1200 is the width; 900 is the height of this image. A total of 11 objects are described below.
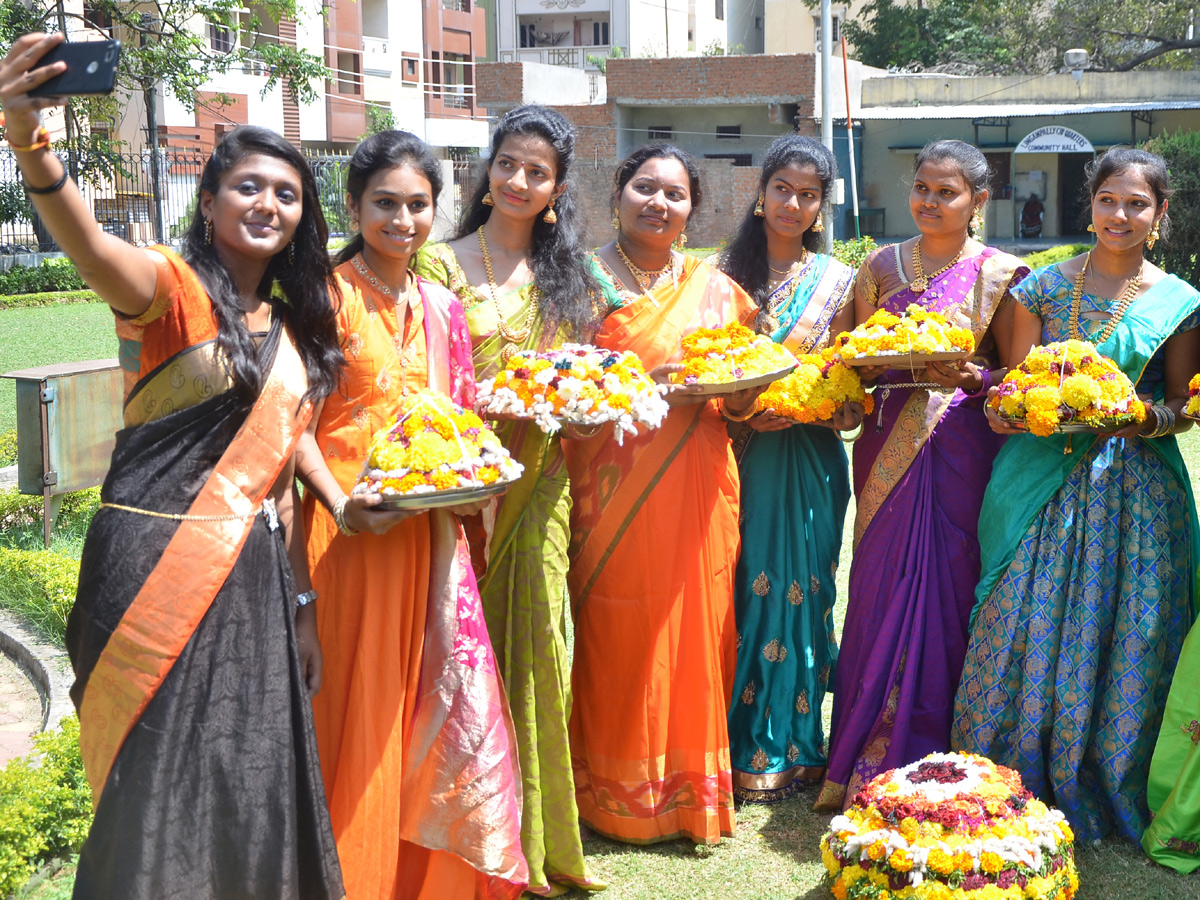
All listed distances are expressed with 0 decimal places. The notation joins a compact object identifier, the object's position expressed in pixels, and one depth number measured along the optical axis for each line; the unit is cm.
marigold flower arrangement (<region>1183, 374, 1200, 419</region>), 357
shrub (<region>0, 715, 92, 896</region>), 370
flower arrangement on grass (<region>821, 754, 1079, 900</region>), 332
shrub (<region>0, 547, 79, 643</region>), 604
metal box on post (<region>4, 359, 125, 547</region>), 684
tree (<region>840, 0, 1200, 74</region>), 3756
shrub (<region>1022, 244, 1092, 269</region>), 2059
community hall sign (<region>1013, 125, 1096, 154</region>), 2791
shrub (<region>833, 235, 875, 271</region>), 1806
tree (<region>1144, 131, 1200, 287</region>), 1612
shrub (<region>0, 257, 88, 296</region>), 2012
